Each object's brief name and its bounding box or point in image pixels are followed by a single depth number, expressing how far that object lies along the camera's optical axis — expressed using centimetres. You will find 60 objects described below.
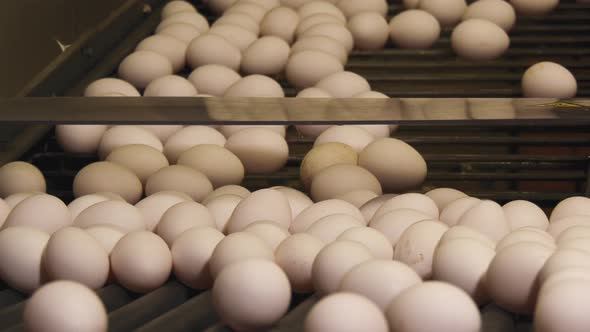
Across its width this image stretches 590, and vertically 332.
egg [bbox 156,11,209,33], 149
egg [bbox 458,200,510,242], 99
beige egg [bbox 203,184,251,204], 113
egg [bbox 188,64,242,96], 135
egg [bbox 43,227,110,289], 96
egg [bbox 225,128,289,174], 123
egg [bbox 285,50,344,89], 136
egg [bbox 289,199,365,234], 105
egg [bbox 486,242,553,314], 90
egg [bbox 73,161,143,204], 115
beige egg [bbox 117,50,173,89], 137
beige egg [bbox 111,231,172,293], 97
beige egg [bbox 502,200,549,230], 103
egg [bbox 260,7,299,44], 146
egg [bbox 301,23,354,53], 142
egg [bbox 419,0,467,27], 147
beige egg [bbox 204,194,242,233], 106
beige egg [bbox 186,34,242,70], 140
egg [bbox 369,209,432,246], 100
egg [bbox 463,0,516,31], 144
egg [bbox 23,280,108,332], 87
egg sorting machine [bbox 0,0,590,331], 98
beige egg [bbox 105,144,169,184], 119
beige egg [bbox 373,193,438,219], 105
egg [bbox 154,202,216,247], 102
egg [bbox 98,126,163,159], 123
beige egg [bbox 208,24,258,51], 144
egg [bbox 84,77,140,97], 130
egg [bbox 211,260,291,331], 90
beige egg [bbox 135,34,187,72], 141
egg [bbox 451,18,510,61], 139
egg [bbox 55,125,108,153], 125
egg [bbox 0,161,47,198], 114
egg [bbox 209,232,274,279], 95
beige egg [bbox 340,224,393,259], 97
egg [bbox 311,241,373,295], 92
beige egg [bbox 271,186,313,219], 109
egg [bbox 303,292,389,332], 85
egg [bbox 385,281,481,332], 85
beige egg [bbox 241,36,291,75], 139
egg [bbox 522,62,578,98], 130
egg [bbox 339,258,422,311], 89
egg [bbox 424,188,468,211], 109
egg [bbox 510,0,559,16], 146
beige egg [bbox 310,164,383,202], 114
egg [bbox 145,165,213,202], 115
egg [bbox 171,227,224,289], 98
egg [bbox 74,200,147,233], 103
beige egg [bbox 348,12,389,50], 144
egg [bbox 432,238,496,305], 92
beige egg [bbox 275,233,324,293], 96
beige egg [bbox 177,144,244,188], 119
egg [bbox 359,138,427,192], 117
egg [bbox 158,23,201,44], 145
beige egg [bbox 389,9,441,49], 142
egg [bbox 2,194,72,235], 102
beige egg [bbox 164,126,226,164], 123
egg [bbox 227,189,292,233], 103
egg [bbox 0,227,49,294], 97
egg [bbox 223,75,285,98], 131
